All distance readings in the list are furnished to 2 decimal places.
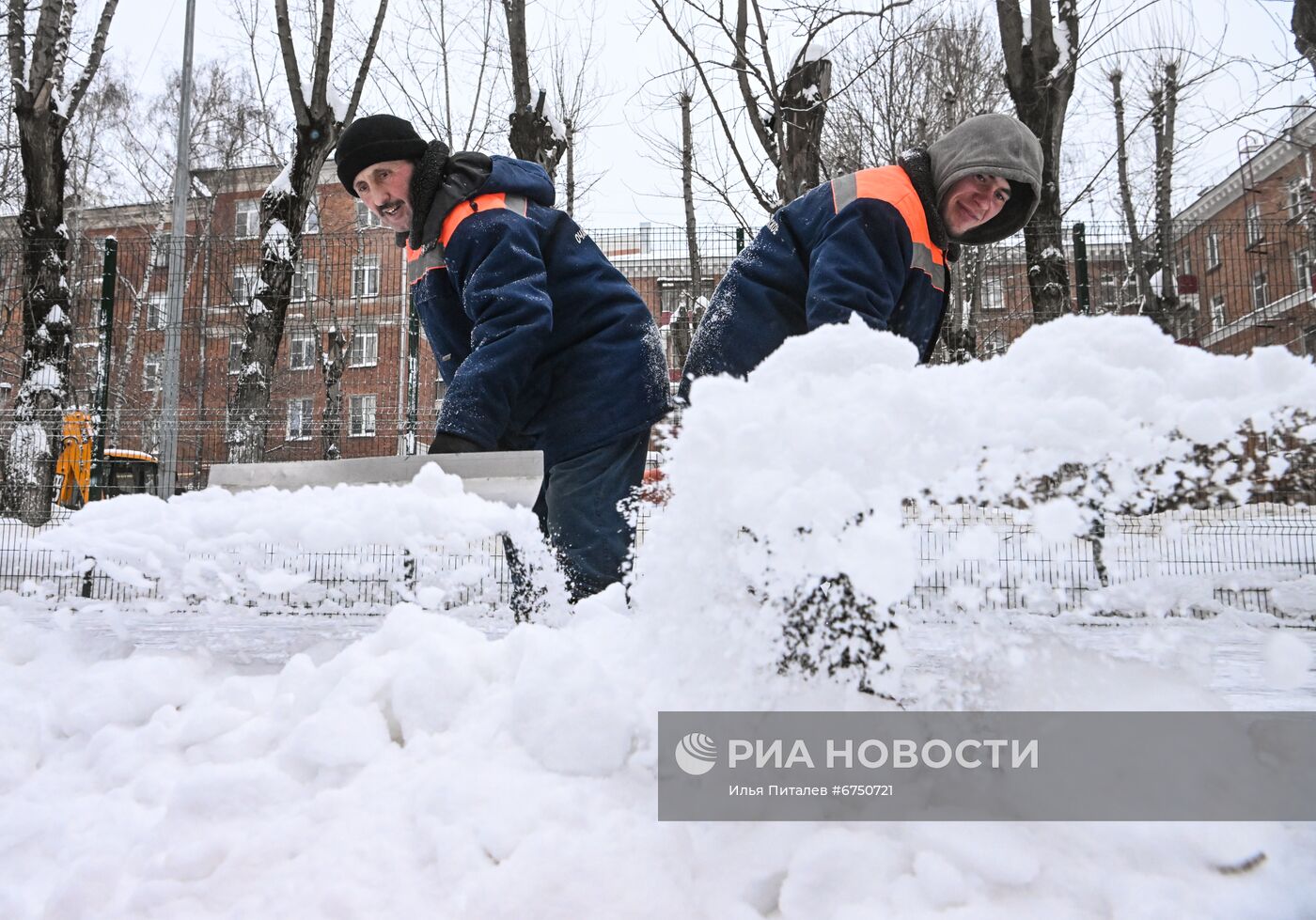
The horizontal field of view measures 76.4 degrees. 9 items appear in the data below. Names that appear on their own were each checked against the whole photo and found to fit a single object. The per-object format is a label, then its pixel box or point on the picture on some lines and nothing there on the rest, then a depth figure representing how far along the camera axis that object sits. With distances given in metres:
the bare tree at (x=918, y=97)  11.80
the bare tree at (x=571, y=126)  13.05
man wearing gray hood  1.97
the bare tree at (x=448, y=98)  12.73
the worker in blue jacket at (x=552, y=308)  2.30
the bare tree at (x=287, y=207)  7.13
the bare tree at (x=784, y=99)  5.81
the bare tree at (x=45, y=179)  7.22
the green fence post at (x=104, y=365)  5.75
